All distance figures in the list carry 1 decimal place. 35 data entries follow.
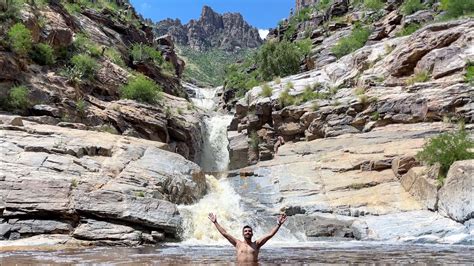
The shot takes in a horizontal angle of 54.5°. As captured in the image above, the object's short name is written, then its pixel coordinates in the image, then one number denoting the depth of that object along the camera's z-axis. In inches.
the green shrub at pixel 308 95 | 1248.2
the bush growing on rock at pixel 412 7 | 1750.7
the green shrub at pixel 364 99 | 1101.9
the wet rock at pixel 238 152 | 1304.1
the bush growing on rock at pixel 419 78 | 1070.8
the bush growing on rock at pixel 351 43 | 1731.1
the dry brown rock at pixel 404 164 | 792.9
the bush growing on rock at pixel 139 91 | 1289.4
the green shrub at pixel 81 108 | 1083.0
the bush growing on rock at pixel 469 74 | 970.7
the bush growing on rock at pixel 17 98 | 967.6
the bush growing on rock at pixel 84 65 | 1240.0
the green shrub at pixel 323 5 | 2936.8
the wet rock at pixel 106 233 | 594.9
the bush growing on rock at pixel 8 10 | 1135.0
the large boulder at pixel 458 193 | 598.9
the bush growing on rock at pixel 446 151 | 696.4
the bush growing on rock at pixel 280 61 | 1939.0
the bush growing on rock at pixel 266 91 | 1336.1
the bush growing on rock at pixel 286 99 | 1260.8
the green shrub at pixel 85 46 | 1359.5
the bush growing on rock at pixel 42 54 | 1157.7
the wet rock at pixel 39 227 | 587.6
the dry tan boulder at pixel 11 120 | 832.3
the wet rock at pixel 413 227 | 599.2
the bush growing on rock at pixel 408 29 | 1488.4
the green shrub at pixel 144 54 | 1711.4
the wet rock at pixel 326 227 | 671.1
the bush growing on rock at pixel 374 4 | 2273.3
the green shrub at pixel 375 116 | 1058.7
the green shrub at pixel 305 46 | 2037.3
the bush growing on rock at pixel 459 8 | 1270.9
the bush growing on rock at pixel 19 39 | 1063.0
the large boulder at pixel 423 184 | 682.2
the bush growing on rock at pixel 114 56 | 1503.3
